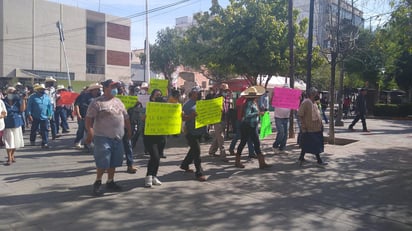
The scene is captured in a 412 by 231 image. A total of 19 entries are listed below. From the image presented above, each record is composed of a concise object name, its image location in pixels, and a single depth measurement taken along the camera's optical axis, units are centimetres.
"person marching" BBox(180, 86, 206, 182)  692
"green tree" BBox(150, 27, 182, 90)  4025
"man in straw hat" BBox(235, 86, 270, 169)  780
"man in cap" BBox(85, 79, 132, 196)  572
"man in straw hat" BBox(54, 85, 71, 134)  1302
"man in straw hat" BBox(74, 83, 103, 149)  972
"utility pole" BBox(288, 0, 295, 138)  1199
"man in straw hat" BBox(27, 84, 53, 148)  987
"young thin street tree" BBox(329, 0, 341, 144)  1130
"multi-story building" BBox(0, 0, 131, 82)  3350
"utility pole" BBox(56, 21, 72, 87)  2731
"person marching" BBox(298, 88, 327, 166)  820
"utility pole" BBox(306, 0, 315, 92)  1156
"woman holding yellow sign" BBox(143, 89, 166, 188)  630
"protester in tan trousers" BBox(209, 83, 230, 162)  886
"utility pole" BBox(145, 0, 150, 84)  2510
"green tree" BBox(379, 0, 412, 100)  957
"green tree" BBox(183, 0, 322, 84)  1430
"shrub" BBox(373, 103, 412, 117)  2366
